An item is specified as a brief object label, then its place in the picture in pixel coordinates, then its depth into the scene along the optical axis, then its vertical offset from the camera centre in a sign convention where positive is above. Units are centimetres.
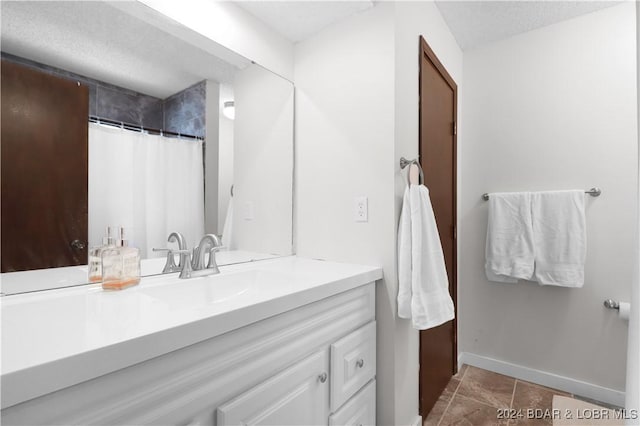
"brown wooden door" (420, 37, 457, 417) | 166 +20
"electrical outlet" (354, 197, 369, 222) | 142 +2
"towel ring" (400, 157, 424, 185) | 139 +23
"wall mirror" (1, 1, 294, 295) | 91 +27
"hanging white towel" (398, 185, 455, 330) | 128 -23
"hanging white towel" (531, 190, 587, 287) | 184 -14
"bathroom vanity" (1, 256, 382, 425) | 52 -30
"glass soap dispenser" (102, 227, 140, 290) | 96 -18
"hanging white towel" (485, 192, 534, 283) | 197 -16
